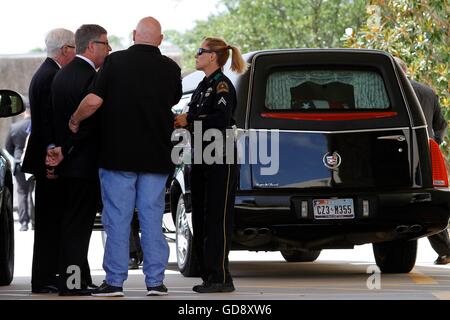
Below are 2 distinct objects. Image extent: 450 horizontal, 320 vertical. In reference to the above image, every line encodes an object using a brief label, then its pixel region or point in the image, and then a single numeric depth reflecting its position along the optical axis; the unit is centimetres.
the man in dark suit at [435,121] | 1560
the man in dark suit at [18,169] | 2560
